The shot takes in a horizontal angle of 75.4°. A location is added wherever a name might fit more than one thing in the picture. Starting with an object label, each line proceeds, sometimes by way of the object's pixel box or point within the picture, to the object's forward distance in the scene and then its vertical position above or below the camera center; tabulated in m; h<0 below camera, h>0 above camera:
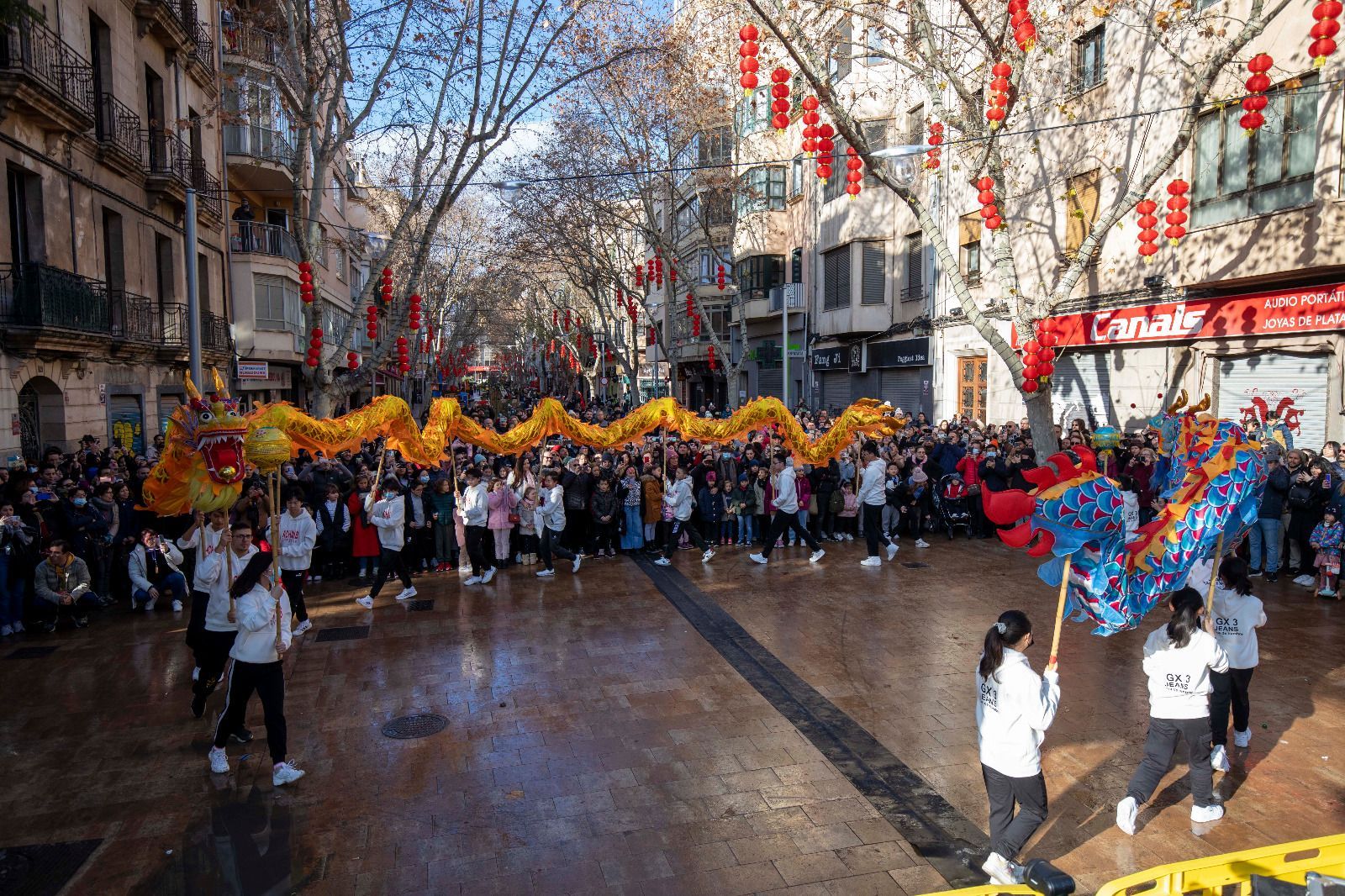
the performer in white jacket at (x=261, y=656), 6.14 -1.74
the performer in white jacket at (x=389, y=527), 10.88 -1.47
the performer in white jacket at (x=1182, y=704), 5.32 -1.86
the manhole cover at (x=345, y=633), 9.80 -2.53
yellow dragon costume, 8.21 -0.31
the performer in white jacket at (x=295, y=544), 9.48 -1.45
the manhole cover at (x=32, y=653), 9.16 -2.53
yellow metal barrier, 3.01 -1.67
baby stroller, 15.45 -1.78
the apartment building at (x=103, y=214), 13.88 +3.97
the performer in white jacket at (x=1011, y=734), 4.66 -1.79
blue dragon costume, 5.05 -0.74
